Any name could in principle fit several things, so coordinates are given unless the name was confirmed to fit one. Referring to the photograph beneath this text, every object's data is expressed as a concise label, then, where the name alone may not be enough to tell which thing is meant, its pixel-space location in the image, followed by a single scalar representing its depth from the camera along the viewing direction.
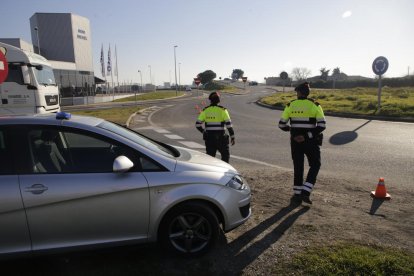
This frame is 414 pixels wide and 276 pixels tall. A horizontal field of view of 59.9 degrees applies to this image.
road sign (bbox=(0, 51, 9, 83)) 6.57
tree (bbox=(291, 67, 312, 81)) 108.81
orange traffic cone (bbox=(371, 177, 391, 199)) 5.45
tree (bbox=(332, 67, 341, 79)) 108.69
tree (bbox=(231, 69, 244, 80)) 135.82
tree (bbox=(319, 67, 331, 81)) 99.29
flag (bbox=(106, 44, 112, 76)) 52.56
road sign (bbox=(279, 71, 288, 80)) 37.62
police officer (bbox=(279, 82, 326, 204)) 5.33
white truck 12.64
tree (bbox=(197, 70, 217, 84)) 105.44
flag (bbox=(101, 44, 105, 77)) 51.88
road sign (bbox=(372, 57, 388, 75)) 17.36
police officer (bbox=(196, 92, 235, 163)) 6.30
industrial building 52.69
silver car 3.18
